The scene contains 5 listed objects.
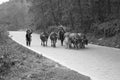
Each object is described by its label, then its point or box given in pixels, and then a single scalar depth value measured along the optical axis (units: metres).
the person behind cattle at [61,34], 21.95
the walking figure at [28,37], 22.20
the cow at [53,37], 21.53
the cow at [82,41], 19.10
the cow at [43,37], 22.27
